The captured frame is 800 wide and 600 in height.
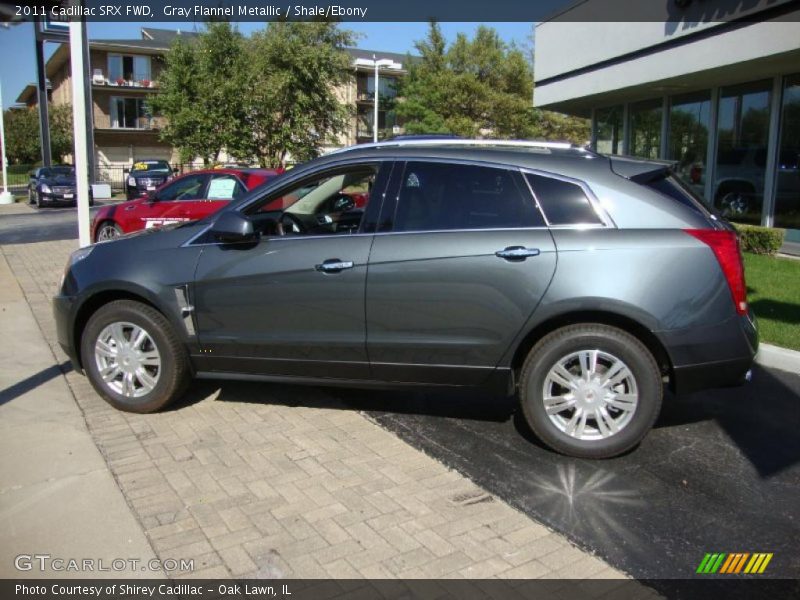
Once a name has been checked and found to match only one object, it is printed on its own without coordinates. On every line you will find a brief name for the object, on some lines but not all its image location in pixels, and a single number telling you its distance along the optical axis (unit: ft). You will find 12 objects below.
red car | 37.83
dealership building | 38.34
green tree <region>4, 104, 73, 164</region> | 168.45
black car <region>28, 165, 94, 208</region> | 91.25
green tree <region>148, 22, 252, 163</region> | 87.45
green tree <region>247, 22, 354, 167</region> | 86.84
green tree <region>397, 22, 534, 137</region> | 125.39
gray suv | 13.12
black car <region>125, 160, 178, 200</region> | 98.89
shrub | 36.45
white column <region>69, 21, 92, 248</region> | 22.45
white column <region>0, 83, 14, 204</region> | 100.63
